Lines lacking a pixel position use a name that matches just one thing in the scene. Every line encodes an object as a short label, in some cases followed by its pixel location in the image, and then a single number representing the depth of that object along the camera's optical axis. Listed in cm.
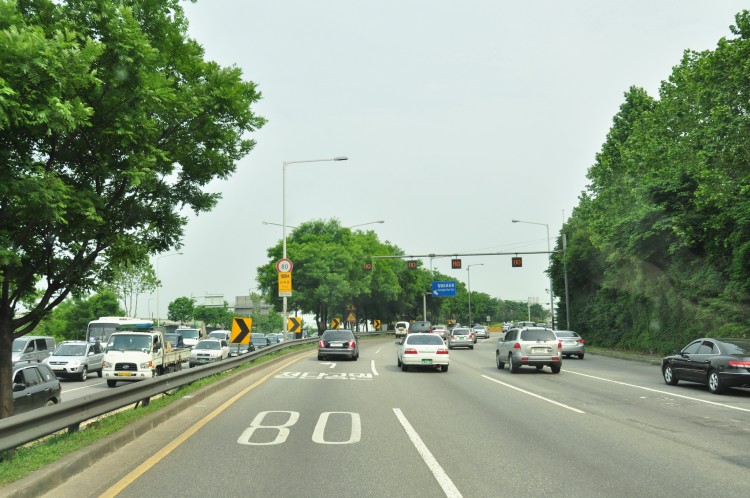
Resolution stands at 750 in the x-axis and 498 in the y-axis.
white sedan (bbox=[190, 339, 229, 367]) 3196
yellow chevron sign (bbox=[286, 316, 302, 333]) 3455
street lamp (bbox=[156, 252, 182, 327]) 6946
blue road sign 9475
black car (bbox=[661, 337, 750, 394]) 1614
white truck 2156
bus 3484
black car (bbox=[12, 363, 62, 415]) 1352
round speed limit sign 2987
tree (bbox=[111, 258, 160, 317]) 6831
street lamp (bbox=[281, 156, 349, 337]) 3394
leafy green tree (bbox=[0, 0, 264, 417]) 671
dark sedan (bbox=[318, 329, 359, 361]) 2989
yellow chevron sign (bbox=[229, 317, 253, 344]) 2198
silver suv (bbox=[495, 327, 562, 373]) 2273
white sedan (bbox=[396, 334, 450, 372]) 2325
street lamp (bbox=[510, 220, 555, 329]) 5399
